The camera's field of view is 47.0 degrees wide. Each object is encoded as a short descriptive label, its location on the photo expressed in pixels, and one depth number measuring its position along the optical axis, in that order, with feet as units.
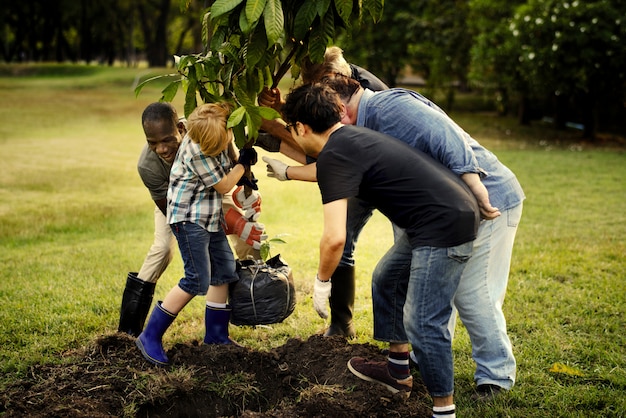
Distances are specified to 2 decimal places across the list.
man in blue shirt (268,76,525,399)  11.97
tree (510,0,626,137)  53.16
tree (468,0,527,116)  59.62
